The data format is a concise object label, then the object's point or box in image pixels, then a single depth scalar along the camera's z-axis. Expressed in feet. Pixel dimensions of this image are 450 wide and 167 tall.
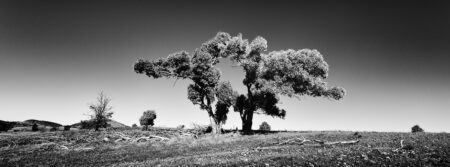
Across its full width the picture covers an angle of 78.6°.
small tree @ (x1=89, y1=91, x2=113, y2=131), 185.51
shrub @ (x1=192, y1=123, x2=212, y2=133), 126.21
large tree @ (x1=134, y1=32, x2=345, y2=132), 103.24
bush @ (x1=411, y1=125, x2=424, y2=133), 168.32
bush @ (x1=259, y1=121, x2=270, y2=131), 235.32
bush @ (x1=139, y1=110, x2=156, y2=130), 231.30
